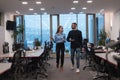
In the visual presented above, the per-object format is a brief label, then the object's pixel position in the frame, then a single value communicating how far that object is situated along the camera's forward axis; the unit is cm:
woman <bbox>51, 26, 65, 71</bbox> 534
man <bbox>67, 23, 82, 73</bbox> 528
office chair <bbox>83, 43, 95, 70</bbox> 519
